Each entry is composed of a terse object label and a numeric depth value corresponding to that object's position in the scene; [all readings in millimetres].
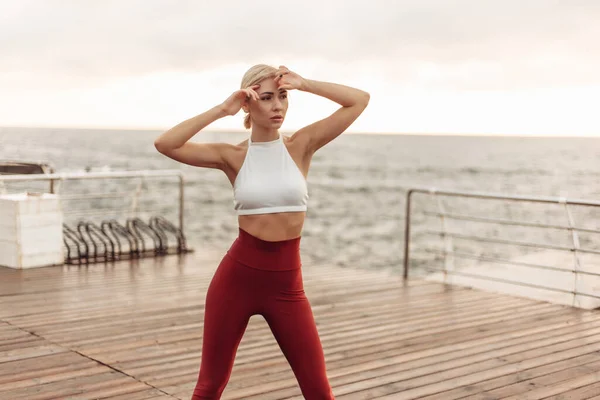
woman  2914
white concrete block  8312
